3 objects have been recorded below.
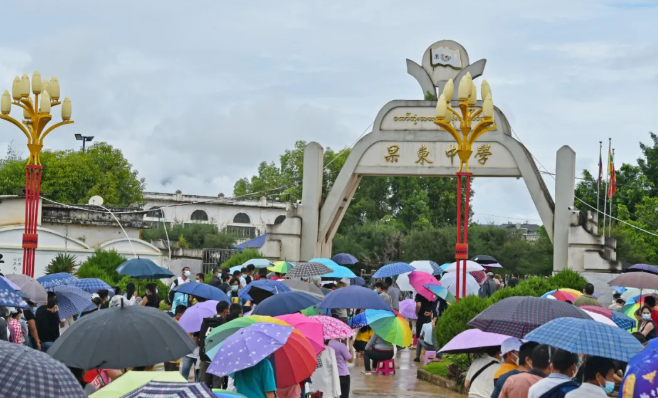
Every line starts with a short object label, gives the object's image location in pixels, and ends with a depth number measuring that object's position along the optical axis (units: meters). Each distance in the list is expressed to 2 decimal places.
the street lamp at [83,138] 58.38
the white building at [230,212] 76.75
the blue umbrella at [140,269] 20.36
